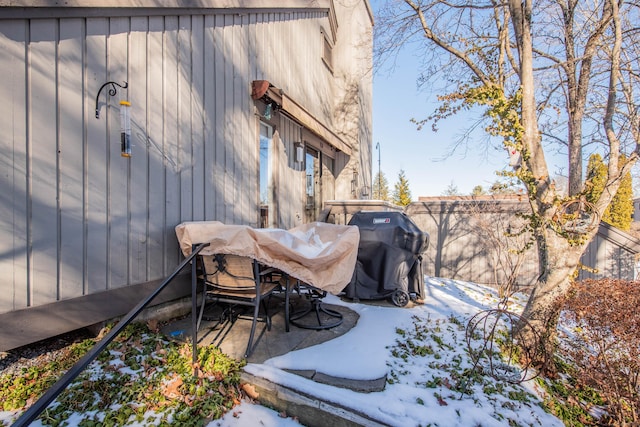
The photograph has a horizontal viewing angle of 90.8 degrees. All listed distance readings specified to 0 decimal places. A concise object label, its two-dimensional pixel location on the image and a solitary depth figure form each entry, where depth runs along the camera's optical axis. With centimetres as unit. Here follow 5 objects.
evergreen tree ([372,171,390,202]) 5434
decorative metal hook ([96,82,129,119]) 281
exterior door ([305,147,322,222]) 804
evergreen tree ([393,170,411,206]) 3919
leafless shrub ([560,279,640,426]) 273
